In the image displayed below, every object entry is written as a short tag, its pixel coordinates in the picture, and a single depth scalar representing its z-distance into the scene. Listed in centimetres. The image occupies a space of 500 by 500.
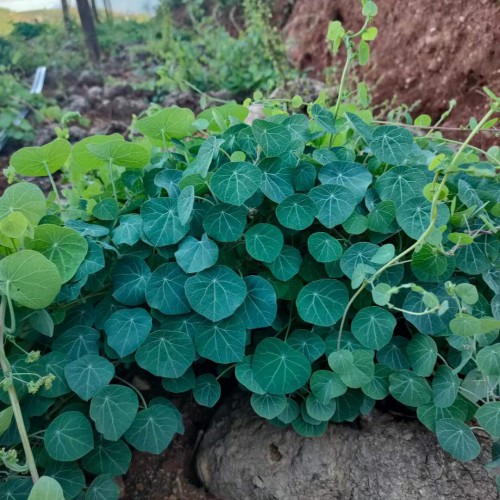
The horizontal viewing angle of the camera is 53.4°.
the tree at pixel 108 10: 519
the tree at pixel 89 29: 474
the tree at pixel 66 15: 440
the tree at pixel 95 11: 496
